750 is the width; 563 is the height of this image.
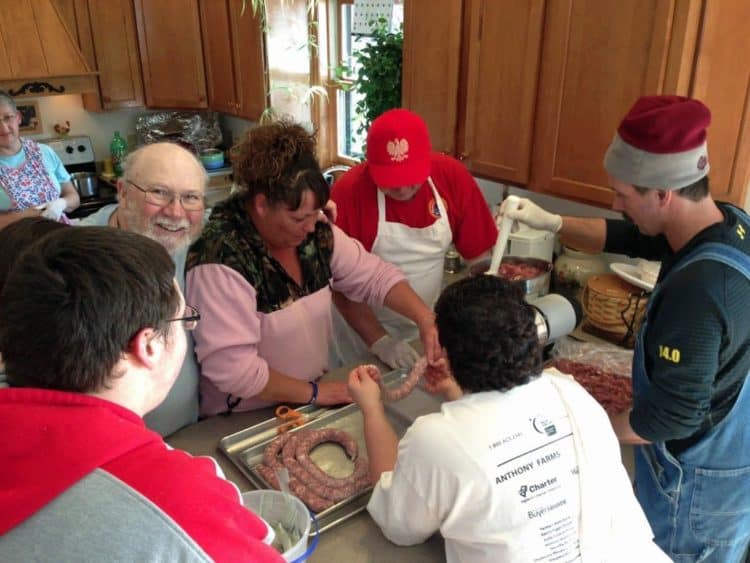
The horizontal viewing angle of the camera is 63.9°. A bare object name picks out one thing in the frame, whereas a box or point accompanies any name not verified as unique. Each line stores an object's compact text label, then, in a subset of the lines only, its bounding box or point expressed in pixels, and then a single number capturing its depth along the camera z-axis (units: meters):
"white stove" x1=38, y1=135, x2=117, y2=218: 4.14
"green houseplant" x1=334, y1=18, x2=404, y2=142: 3.01
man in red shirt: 2.22
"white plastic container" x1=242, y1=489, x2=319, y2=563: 1.06
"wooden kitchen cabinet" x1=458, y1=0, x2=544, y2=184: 2.21
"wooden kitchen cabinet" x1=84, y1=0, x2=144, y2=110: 4.05
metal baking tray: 1.24
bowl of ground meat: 2.02
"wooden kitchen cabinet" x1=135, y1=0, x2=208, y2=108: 4.16
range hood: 3.49
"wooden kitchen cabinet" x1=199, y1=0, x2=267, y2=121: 3.81
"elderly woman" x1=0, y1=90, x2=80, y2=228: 2.94
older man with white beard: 1.48
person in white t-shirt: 1.00
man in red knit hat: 1.16
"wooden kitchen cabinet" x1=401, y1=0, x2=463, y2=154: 2.48
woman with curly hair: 1.47
